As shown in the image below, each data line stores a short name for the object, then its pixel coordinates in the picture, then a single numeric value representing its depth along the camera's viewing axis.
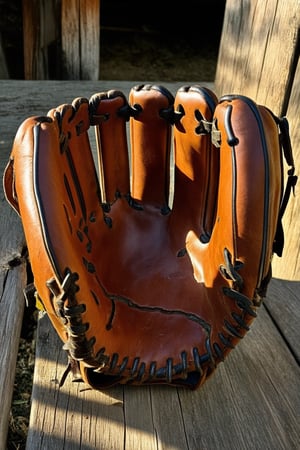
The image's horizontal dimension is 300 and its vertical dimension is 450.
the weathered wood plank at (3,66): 3.01
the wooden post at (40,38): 2.64
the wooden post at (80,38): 2.52
